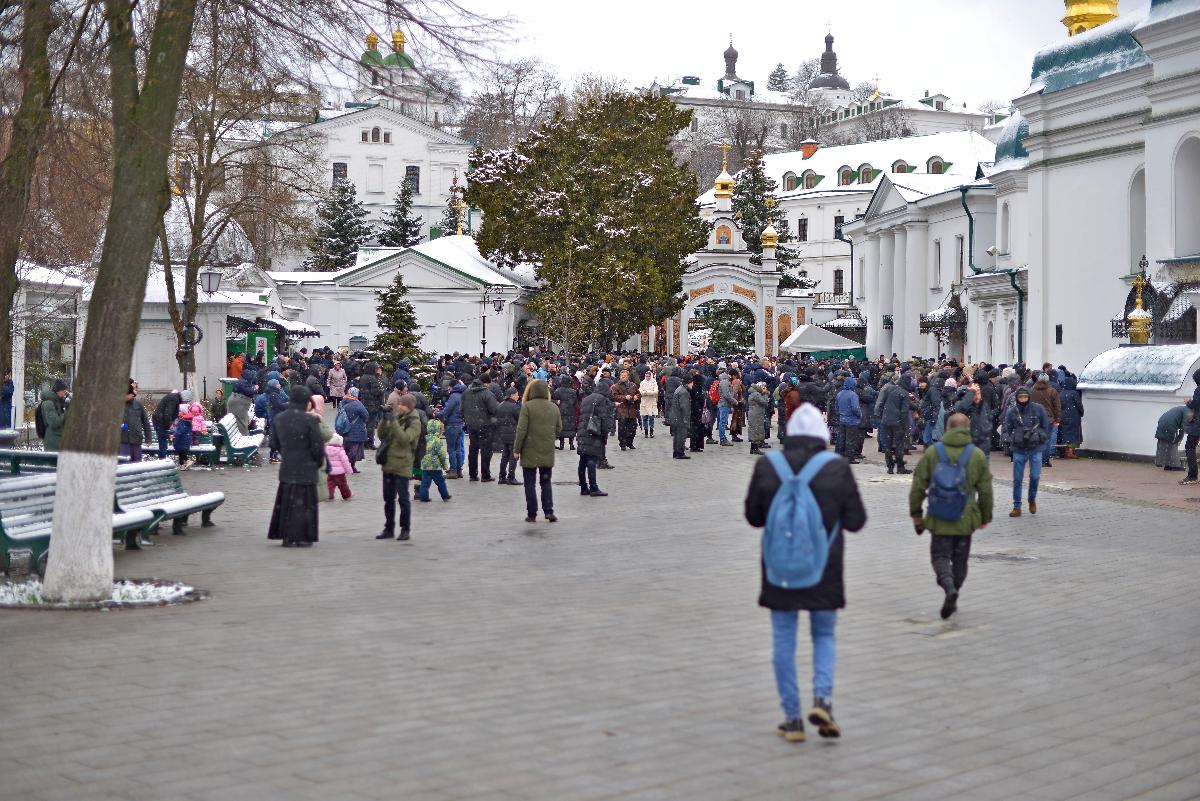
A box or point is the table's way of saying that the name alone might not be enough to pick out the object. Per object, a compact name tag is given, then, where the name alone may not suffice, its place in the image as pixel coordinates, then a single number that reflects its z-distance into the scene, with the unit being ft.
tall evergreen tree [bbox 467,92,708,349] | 186.09
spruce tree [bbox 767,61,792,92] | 627.05
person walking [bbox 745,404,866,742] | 24.53
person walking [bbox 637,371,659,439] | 112.37
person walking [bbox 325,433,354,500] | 64.74
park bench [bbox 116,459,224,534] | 48.19
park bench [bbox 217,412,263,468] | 81.97
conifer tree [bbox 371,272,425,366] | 126.62
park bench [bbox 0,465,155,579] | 40.22
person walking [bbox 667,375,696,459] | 92.17
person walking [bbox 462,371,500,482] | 77.77
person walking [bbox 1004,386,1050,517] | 59.31
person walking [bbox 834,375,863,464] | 87.61
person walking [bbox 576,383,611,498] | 68.85
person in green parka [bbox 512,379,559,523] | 57.16
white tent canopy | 179.32
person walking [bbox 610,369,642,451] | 100.58
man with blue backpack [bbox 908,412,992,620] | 35.86
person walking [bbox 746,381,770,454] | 96.27
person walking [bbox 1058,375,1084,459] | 90.94
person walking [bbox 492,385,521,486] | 76.28
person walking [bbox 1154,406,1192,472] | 77.15
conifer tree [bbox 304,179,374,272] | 291.58
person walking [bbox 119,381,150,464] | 70.90
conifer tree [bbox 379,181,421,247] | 314.55
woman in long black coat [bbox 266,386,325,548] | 49.29
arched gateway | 219.20
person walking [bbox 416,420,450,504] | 64.75
